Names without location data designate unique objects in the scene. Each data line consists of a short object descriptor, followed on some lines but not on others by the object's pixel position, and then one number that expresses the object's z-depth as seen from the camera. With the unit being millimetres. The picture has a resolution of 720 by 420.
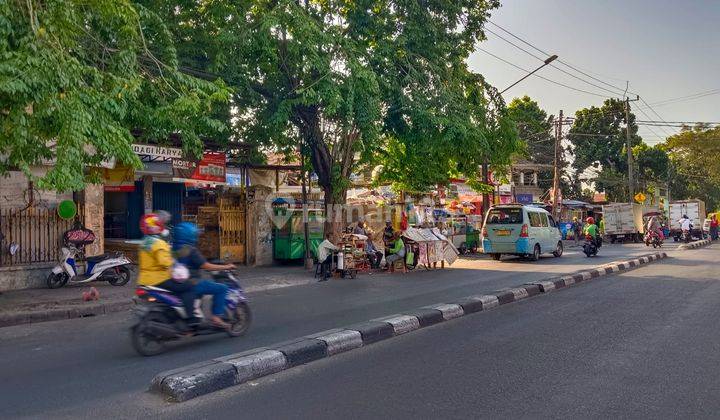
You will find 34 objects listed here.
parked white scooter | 12617
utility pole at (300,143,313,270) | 17266
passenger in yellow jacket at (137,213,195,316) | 6828
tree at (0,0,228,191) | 7191
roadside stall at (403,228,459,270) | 17172
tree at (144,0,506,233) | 13094
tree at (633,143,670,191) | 47156
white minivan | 19906
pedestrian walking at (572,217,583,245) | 33256
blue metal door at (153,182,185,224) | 18297
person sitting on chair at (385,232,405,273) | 16906
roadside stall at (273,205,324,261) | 18203
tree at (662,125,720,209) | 47625
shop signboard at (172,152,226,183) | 15383
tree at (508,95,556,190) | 42344
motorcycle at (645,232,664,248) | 28281
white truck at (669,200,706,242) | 36750
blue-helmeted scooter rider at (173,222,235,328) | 7164
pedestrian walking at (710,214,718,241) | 38312
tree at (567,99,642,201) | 45312
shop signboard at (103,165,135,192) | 14366
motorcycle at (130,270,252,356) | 6621
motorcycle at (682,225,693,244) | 33531
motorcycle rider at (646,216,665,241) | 28250
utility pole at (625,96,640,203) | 37594
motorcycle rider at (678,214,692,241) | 33531
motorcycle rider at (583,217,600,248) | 21750
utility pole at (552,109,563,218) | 32594
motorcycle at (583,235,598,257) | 21781
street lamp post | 21922
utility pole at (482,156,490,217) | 24781
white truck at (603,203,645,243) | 34594
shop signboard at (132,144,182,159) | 13242
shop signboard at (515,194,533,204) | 41469
